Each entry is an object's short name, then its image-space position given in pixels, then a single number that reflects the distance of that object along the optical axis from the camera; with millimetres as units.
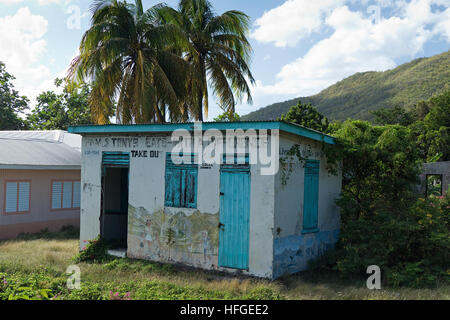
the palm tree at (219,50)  17500
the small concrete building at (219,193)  8312
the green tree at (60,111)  32250
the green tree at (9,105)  31016
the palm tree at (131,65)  14414
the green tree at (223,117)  24188
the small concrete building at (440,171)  18797
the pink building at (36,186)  13539
